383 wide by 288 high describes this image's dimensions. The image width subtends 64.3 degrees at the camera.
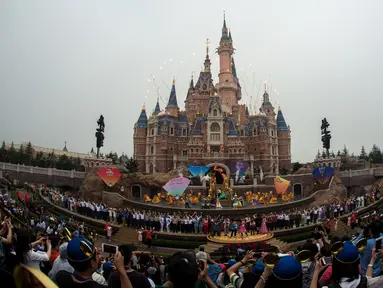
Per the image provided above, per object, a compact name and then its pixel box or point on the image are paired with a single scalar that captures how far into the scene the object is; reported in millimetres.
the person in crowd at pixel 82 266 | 3166
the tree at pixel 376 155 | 75244
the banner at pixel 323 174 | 38531
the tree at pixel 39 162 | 59128
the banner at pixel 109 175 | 37531
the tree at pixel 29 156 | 59344
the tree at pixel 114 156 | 77662
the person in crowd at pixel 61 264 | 4684
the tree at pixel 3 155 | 55312
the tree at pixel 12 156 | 57781
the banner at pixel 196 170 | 44781
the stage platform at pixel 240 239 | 21109
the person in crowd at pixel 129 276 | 3600
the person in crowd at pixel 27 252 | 4332
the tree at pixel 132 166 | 52191
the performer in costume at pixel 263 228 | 23412
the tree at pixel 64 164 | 63419
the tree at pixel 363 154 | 82688
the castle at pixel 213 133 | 56969
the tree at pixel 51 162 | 60353
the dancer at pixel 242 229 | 22594
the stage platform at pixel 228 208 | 31391
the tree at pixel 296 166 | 57188
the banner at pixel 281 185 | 37125
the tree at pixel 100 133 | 46031
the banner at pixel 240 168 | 48688
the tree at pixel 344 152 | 86675
